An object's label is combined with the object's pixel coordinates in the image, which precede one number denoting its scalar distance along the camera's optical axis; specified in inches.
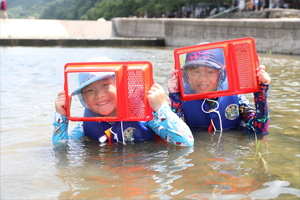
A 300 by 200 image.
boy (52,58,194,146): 132.0
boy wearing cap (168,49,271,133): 147.8
